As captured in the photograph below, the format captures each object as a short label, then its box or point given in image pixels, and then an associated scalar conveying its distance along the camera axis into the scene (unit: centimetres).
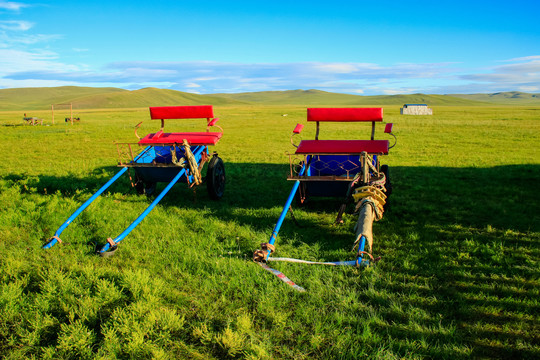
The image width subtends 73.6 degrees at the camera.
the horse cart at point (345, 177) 433
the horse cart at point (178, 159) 684
